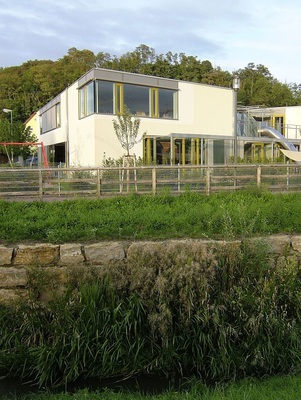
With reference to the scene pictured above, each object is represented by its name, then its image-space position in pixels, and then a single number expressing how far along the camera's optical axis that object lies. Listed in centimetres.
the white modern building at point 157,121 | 2264
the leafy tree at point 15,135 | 3472
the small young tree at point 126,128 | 1901
